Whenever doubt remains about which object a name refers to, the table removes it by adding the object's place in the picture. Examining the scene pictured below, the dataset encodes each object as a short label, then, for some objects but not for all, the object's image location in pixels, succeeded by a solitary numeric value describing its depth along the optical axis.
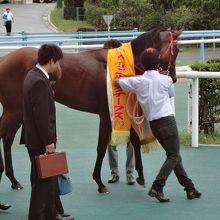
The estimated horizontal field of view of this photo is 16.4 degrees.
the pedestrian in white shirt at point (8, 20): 42.44
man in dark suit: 5.93
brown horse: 7.95
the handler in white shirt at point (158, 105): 7.09
